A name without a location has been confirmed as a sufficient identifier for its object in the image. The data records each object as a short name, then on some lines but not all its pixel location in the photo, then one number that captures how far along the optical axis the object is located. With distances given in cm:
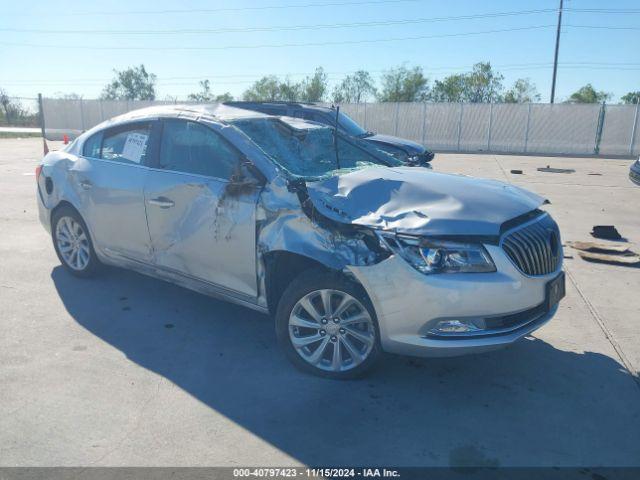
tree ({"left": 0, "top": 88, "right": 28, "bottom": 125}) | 4162
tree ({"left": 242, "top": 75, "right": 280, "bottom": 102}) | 4956
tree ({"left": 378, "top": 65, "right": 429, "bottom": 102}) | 5025
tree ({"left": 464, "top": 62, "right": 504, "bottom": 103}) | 5184
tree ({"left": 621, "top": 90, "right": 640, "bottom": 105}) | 5898
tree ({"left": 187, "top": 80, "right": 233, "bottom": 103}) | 4693
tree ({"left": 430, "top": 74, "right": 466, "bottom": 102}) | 5262
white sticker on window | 468
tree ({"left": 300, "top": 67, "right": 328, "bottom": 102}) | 4938
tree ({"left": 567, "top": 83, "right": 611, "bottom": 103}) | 5641
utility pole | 3769
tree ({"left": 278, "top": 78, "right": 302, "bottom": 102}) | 4878
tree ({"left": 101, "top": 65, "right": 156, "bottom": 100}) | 6506
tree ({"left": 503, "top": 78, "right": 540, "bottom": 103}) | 5191
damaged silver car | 324
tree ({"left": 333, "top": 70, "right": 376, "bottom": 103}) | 5206
